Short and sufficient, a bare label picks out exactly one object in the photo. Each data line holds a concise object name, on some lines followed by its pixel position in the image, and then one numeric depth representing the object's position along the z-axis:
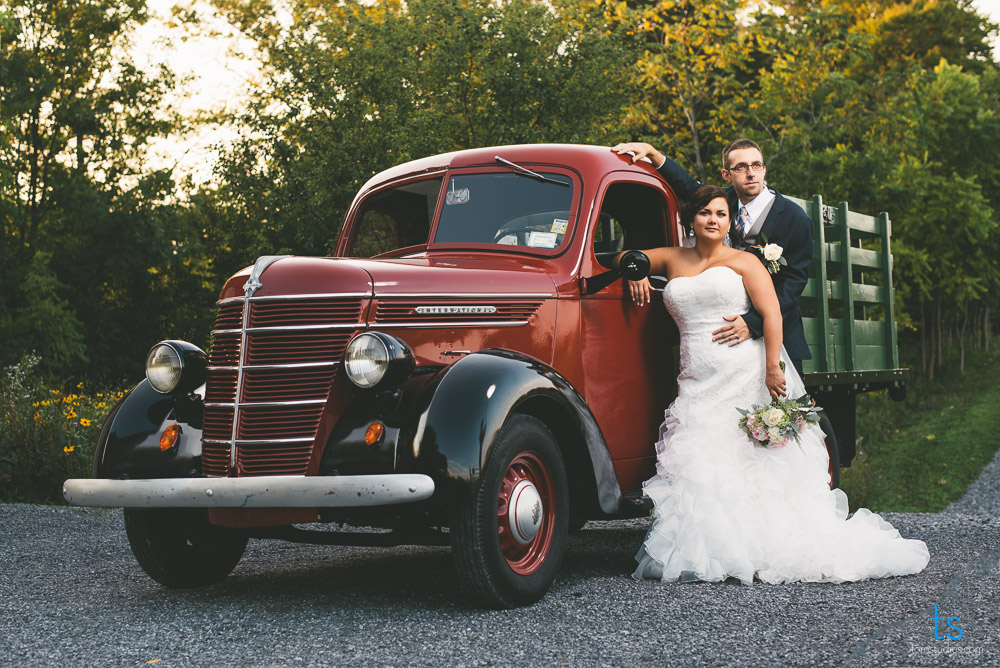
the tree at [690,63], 16.84
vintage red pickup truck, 4.10
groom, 5.79
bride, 4.93
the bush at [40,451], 8.95
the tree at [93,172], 20.34
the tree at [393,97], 14.64
